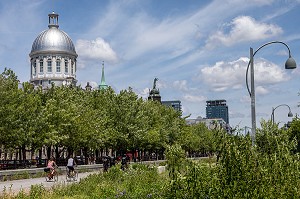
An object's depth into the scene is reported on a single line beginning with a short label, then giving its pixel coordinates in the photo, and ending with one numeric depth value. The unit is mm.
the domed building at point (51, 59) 120250
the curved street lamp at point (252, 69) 20916
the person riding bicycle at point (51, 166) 28831
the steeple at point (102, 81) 175375
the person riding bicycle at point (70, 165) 29750
